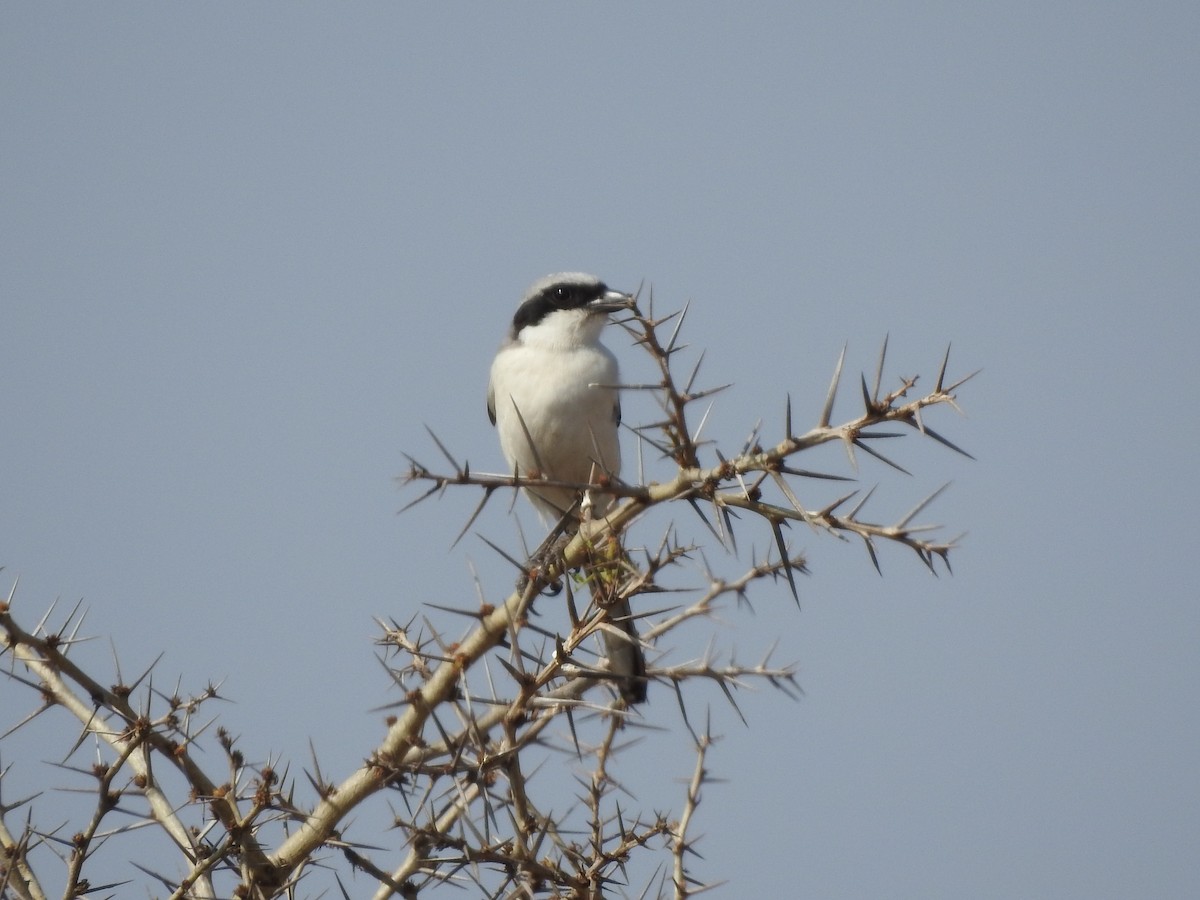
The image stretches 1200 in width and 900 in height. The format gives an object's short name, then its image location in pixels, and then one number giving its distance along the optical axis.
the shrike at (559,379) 13.02
